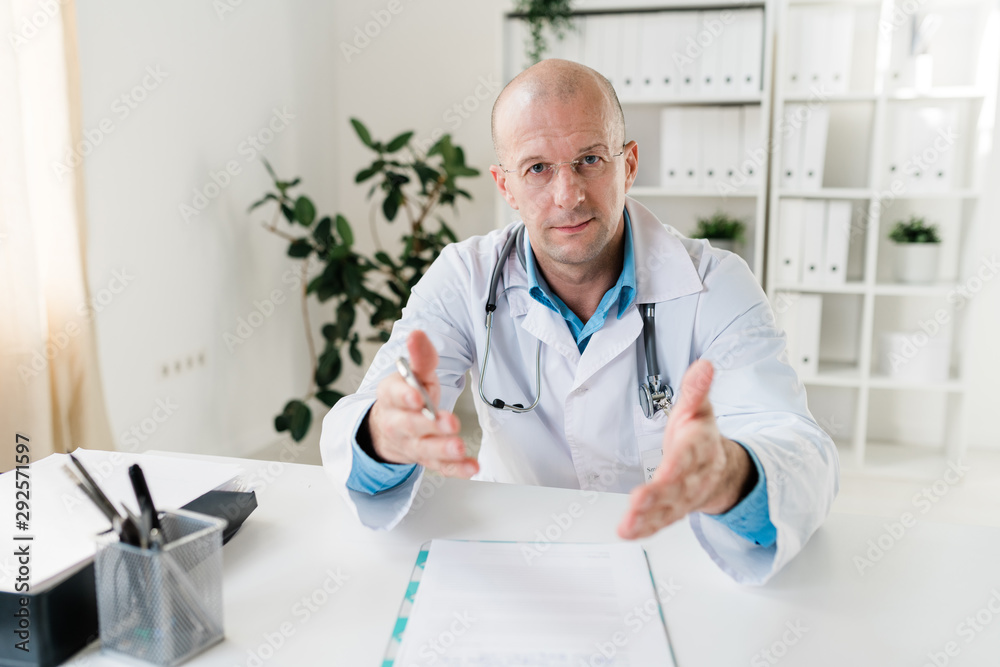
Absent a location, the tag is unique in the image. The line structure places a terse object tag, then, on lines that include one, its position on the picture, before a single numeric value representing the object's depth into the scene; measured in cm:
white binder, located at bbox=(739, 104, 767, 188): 281
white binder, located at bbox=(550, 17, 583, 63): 289
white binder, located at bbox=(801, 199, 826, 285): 282
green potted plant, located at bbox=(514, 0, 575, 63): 285
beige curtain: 183
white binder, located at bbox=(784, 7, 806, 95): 274
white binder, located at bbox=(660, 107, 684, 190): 286
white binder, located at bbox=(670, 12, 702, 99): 278
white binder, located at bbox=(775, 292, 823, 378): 290
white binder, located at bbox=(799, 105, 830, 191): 276
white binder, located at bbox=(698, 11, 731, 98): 277
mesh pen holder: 68
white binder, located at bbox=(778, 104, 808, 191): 279
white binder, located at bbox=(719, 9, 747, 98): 275
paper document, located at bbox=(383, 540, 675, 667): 73
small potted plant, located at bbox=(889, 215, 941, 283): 281
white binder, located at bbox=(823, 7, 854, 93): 269
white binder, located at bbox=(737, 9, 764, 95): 273
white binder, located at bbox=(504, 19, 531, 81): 299
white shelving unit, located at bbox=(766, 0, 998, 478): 273
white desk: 75
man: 110
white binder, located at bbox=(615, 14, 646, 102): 283
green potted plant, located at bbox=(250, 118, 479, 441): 279
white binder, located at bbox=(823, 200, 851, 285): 281
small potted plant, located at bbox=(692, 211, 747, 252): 290
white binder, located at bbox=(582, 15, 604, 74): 286
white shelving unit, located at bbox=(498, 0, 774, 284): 278
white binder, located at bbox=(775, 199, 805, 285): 284
